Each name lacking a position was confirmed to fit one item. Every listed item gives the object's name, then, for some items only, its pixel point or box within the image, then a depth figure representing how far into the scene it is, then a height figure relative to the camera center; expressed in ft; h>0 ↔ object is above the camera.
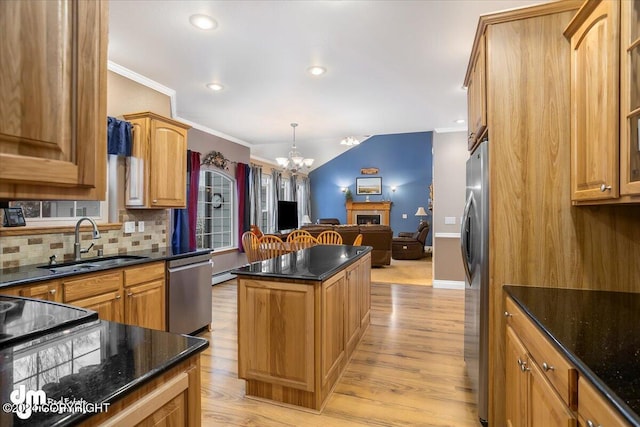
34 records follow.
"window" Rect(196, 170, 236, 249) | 19.24 +0.25
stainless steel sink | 7.95 -1.28
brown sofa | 23.86 -1.56
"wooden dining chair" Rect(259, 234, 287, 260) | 16.70 -1.62
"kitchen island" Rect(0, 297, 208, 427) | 2.39 -1.34
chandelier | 21.00 +3.48
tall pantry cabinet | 5.71 +1.04
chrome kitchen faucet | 8.93 -0.82
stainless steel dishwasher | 10.27 -2.55
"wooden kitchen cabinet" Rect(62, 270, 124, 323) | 7.46 -1.85
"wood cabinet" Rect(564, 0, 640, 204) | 4.25 +1.60
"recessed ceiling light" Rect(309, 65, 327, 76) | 10.61 +4.72
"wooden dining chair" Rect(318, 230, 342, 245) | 17.74 -1.28
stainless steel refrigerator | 6.20 -1.06
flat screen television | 28.94 +0.03
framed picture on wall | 38.48 +3.45
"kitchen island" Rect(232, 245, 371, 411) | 7.09 -2.59
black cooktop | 3.52 -1.25
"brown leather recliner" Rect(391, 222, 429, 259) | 28.96 -2.67
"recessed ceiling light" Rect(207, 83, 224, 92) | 12.18 +4.81
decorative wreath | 18.65 +3.22
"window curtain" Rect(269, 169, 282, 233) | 28.22 +1.67
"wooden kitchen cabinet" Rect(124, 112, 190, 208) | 10.93 +1.78
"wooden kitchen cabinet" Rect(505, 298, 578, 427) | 3.48 -2.05
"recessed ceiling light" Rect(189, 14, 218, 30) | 7.92 +4.72
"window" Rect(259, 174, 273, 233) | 27.63 +1.19
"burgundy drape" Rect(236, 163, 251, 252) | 21.58 +1.08
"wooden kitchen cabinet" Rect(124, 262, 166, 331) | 8.86 -2.25
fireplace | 37.96 -0.42
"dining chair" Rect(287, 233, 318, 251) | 16.47 -1.34
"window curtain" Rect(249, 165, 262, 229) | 23.32 +1.58
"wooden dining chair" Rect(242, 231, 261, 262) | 17.15 -1.61
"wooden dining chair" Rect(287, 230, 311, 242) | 18.94 -1.04
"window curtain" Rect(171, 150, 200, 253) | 15.93 +0.06
